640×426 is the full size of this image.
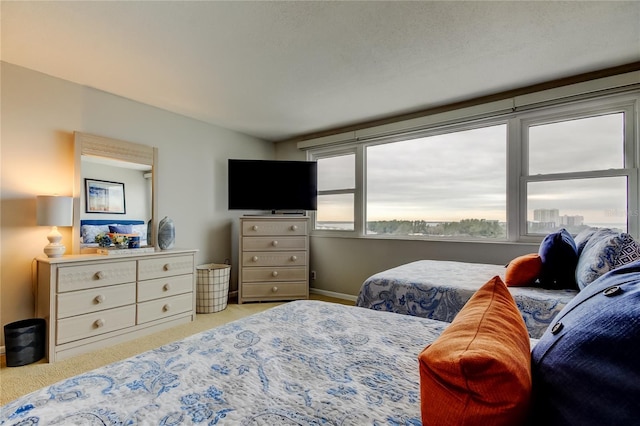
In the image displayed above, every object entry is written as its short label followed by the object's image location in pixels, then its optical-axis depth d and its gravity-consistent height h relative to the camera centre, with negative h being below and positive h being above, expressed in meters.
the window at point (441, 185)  3.22 +0.37
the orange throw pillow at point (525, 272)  2.01 -0.36
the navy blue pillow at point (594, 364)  0.46 -0.25
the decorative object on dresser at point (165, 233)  3.28 -0.20
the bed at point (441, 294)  1.70 -0.50
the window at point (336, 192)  4.29 +0.34
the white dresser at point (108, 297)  2.36 -0.73
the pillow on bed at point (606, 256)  1.58 -0.20
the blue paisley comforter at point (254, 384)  0.73 -0.48
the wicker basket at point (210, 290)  3.56 -0.88
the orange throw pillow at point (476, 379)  0.54 -0.30
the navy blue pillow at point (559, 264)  1.93 -0.30
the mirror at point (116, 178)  2.83 +0.37
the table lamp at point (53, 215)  2.46 -0.01
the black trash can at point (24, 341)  2.23 -0.95
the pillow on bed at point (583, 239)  2.00 -0.15
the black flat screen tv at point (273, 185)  4.08 +0.41
